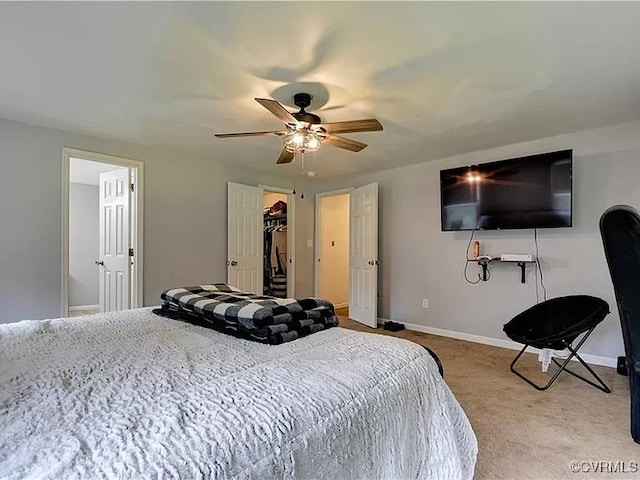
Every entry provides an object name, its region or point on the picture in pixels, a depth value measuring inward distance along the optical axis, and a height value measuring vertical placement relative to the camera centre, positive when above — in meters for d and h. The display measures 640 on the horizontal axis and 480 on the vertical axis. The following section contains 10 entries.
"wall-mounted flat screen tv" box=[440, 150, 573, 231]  3.38 +0.50
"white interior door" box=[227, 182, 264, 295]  4.73 +0.05
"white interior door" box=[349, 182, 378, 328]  4.88 -0.19
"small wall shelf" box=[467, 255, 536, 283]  3.81 -0.24
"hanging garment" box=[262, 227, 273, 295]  5.87 -0.32
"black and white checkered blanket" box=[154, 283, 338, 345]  1.44 -0.33
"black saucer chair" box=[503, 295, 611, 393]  2.73 -0.72
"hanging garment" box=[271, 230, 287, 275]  5.89 -0.16
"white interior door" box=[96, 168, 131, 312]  3.90 +0.00
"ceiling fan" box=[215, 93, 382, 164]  2.41 +0.80
